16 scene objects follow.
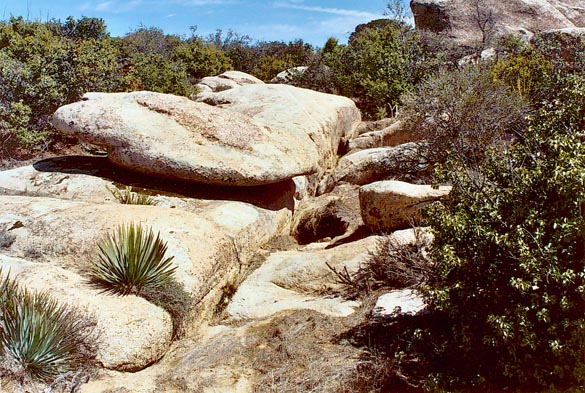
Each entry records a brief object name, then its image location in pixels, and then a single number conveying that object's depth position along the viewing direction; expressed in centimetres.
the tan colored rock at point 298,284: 780
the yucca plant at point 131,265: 687
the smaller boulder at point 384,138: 1444
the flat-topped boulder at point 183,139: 995
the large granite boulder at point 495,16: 2455
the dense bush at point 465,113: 1113
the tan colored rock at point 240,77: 2325
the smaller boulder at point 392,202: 925
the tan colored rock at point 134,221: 756
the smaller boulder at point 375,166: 1205
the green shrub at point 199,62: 2733
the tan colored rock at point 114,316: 627
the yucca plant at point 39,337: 552
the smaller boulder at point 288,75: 2362
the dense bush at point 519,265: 477
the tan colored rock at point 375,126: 1714
